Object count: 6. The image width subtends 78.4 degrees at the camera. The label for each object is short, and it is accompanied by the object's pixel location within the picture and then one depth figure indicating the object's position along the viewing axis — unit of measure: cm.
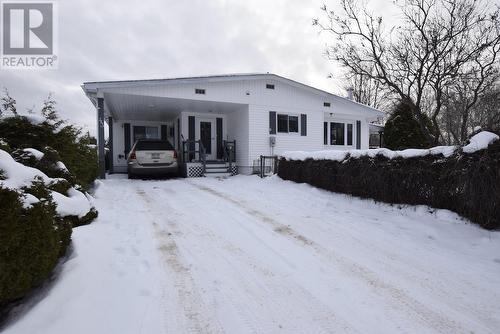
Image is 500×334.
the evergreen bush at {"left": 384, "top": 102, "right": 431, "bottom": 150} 1673
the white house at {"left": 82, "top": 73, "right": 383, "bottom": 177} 1219
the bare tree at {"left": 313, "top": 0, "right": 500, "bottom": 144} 868
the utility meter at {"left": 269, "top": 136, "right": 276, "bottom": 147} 1402
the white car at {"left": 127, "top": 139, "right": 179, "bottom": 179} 1161
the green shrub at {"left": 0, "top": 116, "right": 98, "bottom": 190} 448
